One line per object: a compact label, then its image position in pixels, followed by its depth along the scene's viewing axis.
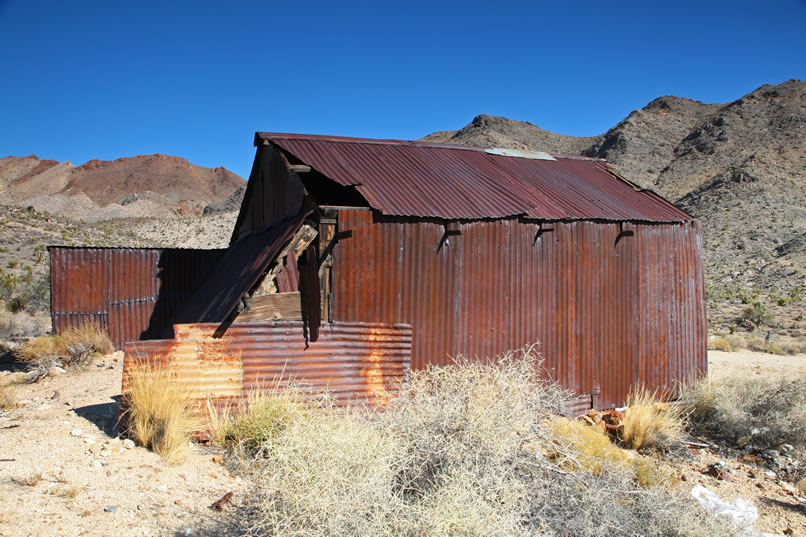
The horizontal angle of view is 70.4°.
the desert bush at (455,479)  3.60
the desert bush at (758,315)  20.95
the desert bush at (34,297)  17.17
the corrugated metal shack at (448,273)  6.98
